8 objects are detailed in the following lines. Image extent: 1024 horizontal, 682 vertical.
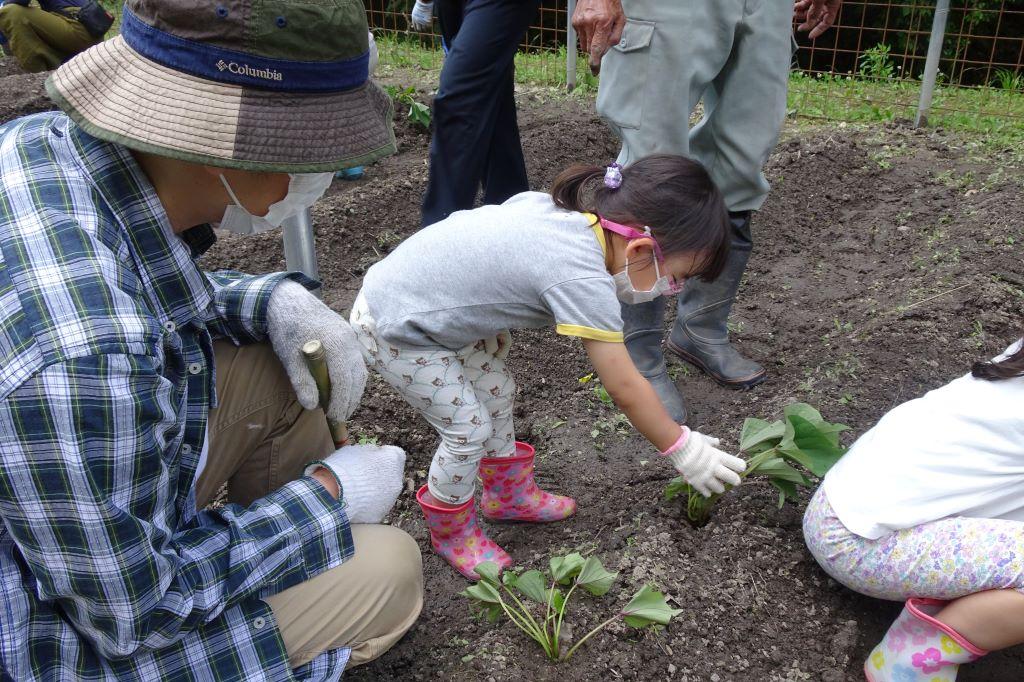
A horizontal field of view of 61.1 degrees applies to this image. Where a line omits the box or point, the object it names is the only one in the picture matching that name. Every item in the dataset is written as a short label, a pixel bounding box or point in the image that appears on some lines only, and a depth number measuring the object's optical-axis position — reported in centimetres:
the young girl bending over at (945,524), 160
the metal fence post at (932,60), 479
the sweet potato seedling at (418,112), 491
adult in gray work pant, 226
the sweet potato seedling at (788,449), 195
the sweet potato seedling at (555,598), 165
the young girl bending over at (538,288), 170
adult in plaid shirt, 108
